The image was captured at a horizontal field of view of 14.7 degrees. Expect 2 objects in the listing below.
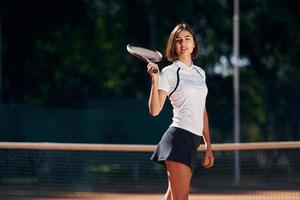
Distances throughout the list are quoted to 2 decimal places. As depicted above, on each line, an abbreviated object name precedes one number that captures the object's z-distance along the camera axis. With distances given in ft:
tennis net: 53.33
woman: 27.89
